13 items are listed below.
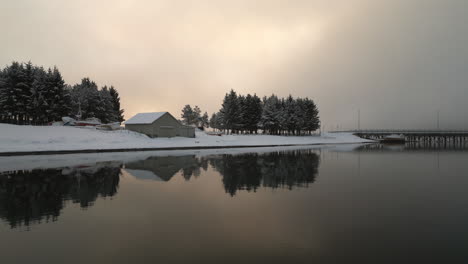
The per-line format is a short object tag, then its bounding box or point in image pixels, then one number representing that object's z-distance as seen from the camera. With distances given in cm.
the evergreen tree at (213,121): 14315
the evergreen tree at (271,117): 8425
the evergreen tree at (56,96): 5288
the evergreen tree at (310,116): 9244
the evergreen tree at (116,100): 8862
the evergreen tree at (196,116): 11581
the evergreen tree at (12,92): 5153
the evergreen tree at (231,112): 8088
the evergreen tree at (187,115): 11415
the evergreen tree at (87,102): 6512
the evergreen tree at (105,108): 6781
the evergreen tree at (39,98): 5153
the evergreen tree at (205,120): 12880
